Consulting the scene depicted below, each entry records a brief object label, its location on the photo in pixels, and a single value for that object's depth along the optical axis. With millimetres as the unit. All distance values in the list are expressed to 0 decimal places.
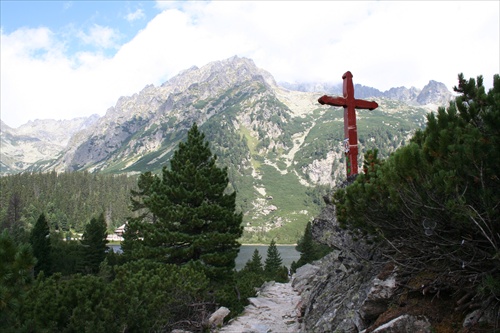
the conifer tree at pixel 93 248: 42625
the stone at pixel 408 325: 6169
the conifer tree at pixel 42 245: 39469
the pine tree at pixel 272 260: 63344
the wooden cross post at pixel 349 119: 12898
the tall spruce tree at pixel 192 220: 18266
